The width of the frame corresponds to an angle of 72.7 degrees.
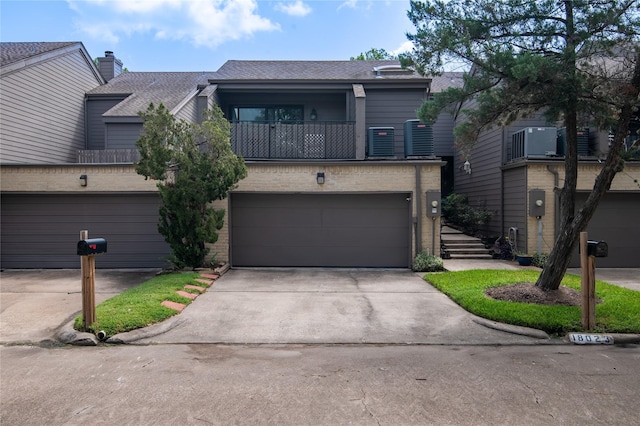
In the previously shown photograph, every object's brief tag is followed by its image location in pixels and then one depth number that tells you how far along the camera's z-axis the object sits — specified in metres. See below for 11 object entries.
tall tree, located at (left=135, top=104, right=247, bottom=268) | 9.43
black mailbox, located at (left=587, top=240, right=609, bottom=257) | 6.33
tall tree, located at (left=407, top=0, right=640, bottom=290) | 6.56
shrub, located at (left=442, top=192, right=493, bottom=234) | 14.31
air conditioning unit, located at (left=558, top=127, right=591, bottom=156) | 12.73
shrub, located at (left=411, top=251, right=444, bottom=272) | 11.38
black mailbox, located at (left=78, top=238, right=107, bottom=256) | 6.09
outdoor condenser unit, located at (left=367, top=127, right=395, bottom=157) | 12.48
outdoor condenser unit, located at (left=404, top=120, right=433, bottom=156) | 12.11
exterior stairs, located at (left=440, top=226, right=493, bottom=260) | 13.07
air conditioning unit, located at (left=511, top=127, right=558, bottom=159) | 12.30
